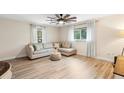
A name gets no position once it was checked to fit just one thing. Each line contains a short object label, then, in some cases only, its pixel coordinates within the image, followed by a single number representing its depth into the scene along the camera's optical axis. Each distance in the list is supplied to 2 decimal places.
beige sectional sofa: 4.06
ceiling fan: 2.68
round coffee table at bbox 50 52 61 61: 3.81
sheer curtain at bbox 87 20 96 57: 4.14
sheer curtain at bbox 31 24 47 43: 4.83
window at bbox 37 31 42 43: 5.16
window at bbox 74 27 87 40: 4.76
